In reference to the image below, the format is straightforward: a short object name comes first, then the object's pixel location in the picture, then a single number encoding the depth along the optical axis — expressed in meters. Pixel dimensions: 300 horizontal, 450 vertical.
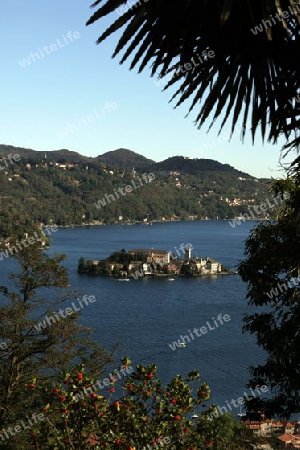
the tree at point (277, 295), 3.37
